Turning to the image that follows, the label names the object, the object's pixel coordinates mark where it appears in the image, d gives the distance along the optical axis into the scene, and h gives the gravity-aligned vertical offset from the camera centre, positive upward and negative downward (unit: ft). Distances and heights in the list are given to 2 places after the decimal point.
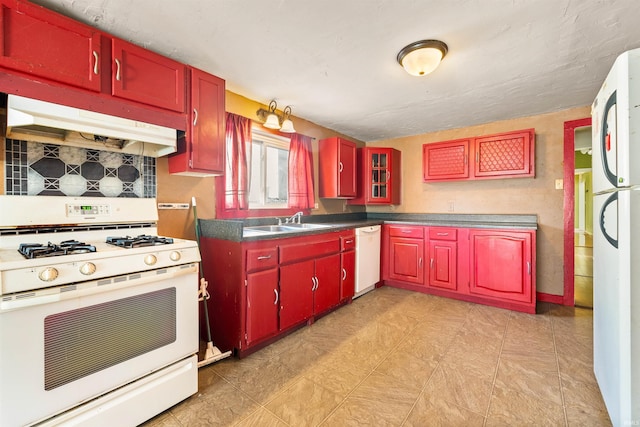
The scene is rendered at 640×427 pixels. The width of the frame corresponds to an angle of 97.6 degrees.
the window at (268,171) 9.45 +1.46
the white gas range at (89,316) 3.52 -1.52
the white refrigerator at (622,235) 3.83 -0.35
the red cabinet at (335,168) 11.47 +1.83
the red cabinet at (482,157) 10.20 +2.14
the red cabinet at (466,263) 9.44 -1.94
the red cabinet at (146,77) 5.28 +2.74
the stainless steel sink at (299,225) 9.62 -0.47
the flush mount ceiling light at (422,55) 5.87 +3.39
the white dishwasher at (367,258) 10.49 -1.85
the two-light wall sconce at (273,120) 8.95 +2.99
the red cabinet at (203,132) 6.38 +1.89
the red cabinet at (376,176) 12.86 +1.67
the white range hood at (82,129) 4.22 +1.49
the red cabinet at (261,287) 6.59 -1.94
